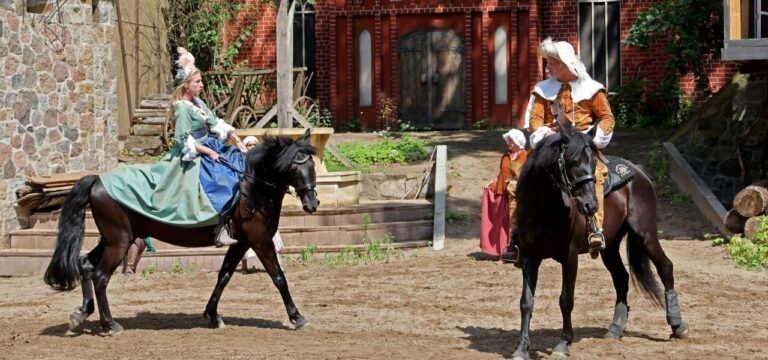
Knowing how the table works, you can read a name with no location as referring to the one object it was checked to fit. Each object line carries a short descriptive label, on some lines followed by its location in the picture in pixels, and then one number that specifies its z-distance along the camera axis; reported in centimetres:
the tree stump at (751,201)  1551
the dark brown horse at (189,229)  1048
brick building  2594
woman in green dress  1062
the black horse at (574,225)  866
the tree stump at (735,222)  1570
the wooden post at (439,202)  1623
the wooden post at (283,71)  1881
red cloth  1482
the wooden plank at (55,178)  1638
